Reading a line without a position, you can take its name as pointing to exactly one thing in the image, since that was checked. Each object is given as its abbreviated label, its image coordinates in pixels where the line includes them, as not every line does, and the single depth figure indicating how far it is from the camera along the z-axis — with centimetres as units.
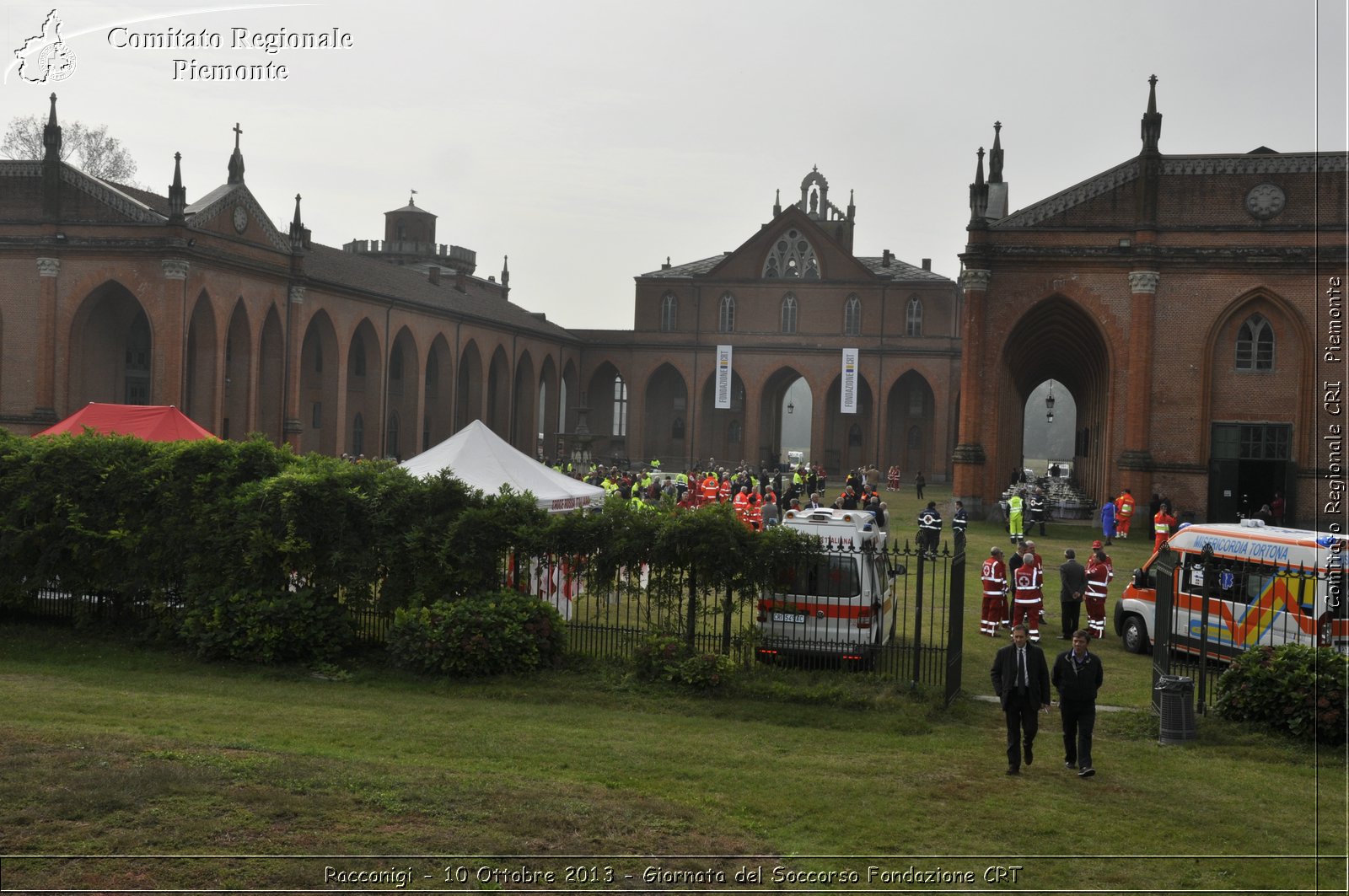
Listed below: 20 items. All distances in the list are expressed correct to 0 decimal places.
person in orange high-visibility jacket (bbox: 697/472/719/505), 2914
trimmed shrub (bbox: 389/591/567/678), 1288
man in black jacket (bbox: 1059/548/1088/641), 1589
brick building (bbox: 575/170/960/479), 6262
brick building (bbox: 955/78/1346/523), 3316
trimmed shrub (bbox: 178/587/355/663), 1339
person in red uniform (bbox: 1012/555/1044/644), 1530
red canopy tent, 1975
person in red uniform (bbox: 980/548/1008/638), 1630
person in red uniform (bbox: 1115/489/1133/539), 3181
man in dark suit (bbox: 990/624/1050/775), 984
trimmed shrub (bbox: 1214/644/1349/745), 1079
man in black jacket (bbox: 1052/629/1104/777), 977
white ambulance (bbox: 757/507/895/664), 1309
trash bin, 1112
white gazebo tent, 1714
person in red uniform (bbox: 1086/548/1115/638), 1641
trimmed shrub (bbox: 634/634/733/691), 1259
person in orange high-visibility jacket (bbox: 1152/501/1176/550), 2487
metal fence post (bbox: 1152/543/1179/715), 1173
